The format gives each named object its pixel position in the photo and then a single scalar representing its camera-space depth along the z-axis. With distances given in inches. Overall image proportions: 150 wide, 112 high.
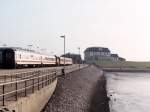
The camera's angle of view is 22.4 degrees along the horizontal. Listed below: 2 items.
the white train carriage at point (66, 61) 3818.9
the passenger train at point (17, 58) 1959.9
